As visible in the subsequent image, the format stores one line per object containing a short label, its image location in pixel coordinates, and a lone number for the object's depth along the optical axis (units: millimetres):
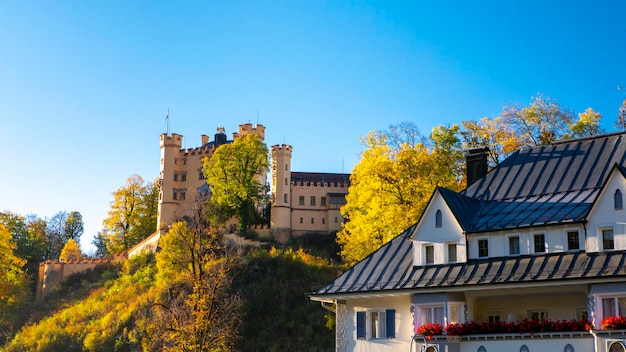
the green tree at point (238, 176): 105312
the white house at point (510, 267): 33438
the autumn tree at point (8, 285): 85750
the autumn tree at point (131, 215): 116562
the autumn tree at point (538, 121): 63562
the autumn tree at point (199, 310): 44000
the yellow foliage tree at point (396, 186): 59812
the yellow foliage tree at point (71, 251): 117719
